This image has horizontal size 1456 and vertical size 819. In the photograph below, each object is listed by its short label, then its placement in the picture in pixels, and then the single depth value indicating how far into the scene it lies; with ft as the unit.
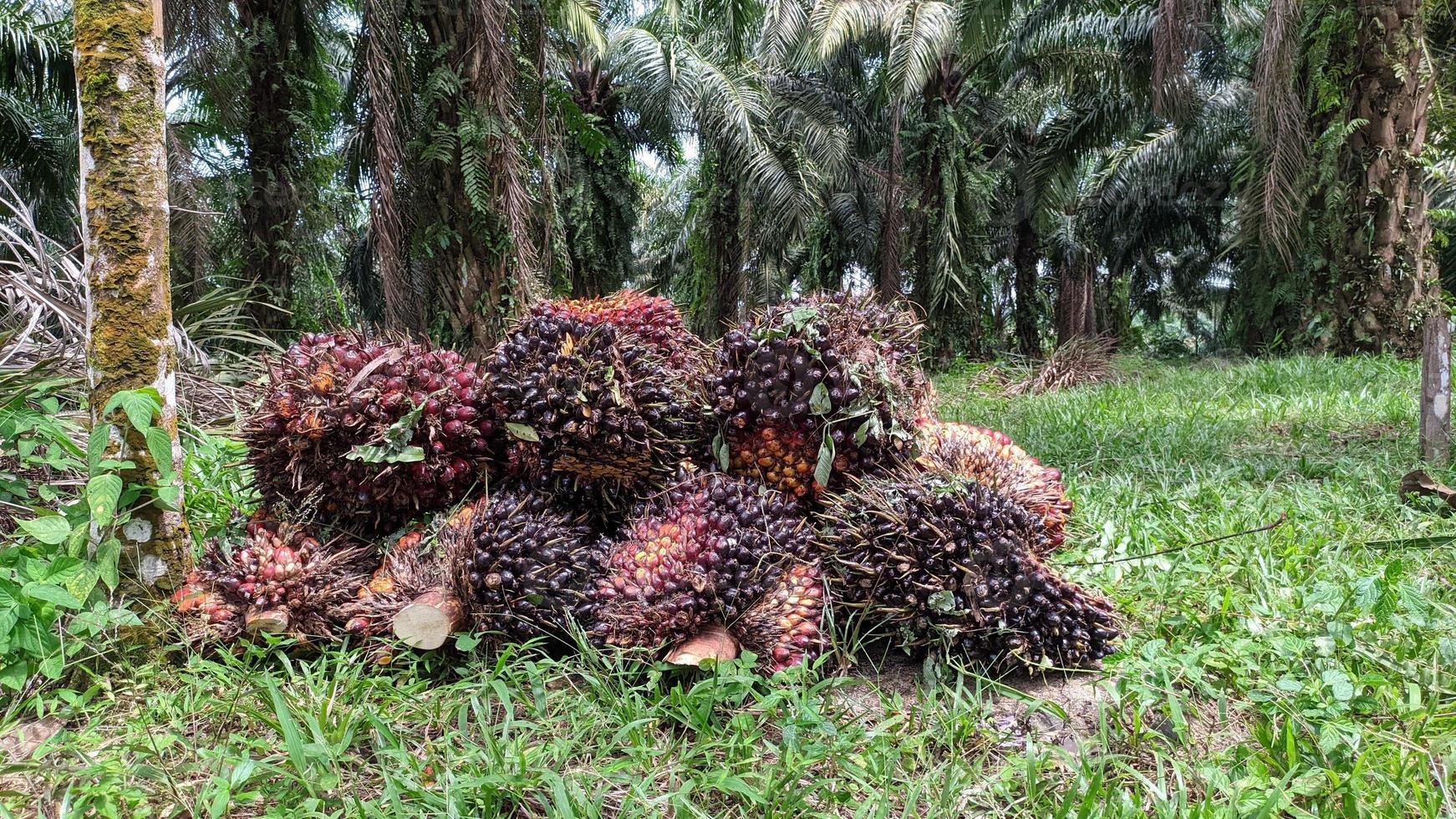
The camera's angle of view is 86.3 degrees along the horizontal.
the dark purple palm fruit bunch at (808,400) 6.68
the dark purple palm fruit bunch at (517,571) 6.17
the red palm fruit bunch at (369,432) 6.55
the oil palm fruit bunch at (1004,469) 7.29
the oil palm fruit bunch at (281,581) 6.17
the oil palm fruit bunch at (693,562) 5.73
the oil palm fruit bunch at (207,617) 6.12
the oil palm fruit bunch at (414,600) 6.00
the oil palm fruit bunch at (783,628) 5.82
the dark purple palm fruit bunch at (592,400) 6.48
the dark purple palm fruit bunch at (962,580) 5.79
